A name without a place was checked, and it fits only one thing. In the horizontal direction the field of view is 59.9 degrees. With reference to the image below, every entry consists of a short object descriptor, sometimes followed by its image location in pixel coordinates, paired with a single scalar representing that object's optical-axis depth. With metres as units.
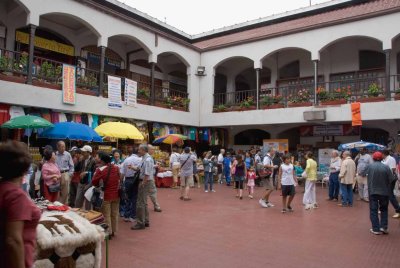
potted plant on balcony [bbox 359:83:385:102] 14.77
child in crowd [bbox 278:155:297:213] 9.34
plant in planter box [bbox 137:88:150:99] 16.64
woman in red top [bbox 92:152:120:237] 6.21
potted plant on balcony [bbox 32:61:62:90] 12.54
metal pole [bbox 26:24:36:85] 12.07
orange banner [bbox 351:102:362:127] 14.80
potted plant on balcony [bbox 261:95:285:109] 17.30
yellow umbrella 11.48
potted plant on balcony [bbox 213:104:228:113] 19.05
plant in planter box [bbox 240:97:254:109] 18.12
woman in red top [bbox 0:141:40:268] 2.11
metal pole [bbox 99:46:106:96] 14.51
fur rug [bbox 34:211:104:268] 3.36
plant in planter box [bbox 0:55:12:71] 11.39
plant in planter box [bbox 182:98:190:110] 18.78
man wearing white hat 7.61
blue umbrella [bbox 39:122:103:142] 10.38
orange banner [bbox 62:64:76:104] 12.92
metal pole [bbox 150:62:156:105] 16.98
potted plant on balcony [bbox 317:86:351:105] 15.51
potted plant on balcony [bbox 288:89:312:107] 16.48
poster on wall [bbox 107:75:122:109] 14.68
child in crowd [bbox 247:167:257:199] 12.07
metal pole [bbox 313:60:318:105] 16.11
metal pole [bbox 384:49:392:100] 14.50
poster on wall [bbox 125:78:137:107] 15.43
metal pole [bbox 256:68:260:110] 17.58
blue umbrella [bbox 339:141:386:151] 13.55
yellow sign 14.01
